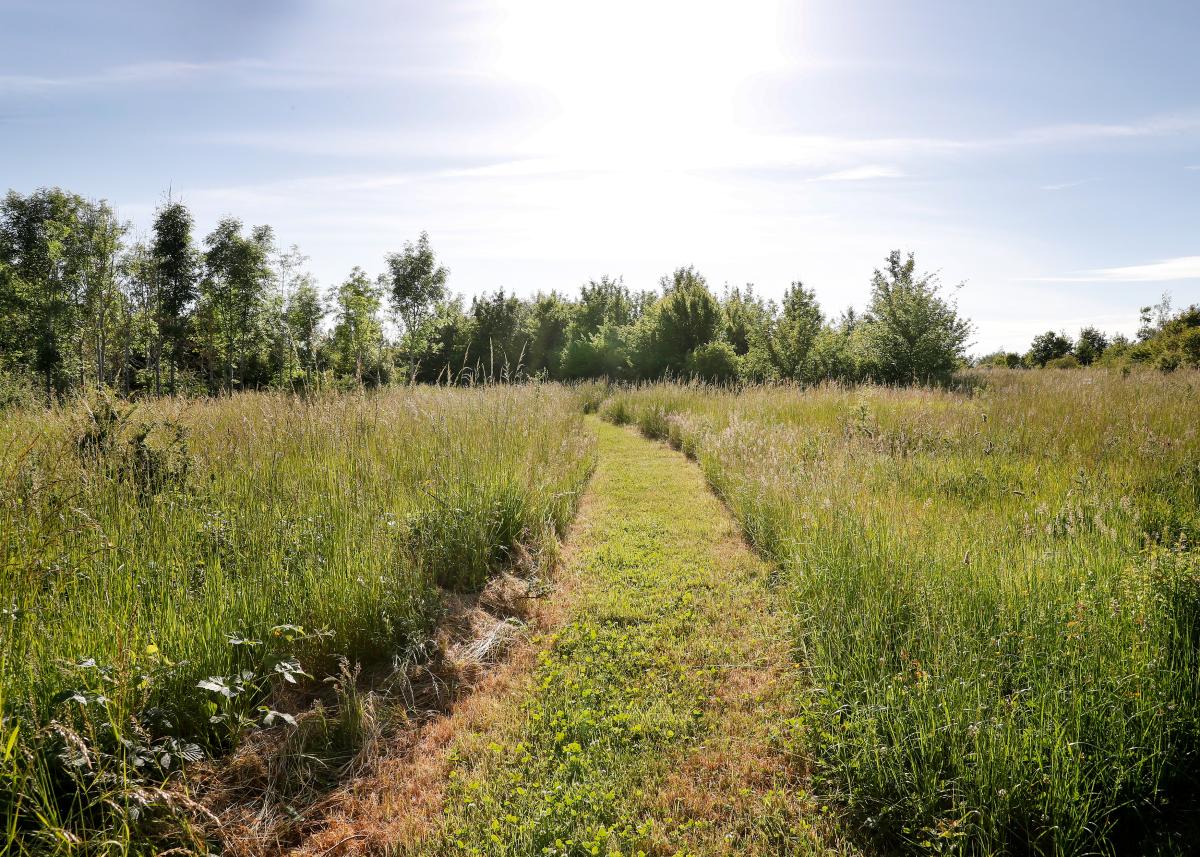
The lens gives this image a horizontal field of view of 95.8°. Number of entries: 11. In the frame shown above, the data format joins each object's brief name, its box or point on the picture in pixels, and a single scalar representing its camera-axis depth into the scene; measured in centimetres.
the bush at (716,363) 2403
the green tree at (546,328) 4281
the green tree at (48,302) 2920
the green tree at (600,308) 4450
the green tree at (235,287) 3400
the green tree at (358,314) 3450
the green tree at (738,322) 2928
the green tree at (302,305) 3538
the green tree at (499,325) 4112
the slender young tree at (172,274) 3253
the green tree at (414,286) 3859
